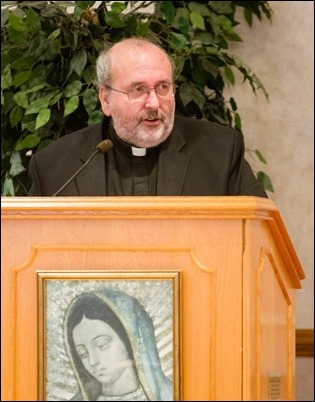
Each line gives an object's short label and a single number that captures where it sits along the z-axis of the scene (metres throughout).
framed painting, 5.36
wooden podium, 5.38
